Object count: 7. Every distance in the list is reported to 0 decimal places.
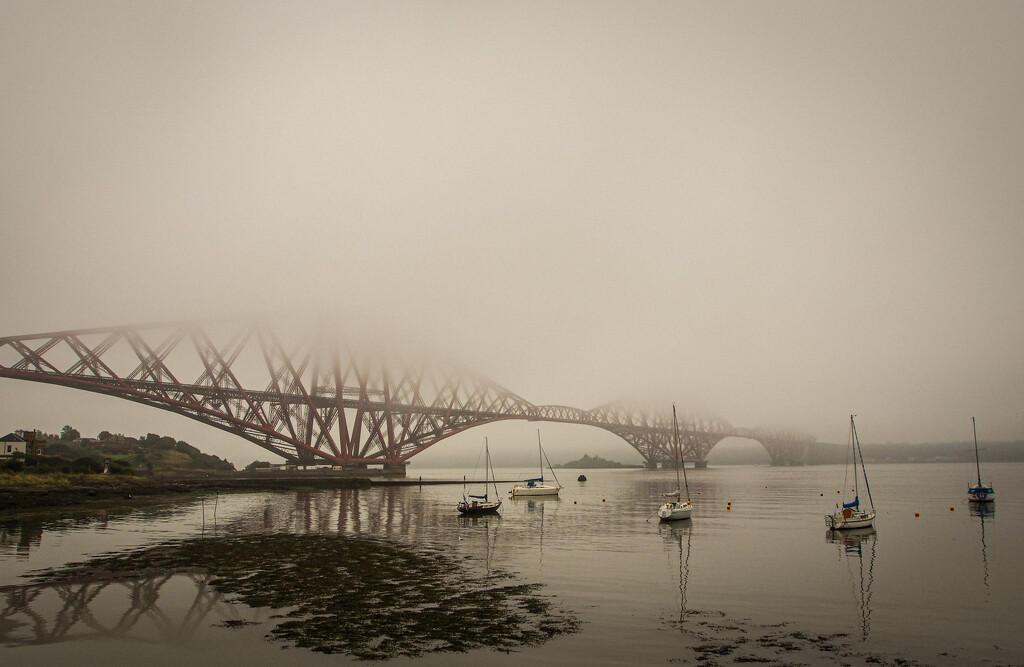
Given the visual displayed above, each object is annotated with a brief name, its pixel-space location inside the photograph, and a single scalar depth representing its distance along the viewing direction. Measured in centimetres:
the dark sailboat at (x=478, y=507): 4697
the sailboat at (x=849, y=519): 3688
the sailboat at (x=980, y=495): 5472
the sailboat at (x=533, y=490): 7256
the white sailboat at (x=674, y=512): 4297
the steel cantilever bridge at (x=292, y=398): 7060
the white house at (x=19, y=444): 6962
